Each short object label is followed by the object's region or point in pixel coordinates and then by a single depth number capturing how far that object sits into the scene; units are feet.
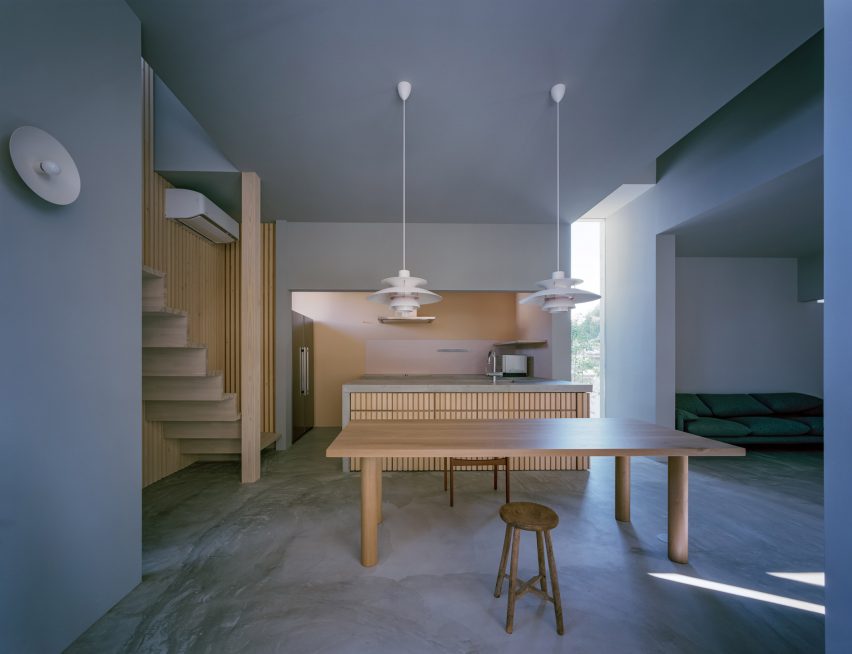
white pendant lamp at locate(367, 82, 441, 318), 8.34
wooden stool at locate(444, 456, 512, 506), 9.84
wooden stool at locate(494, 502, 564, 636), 5.77
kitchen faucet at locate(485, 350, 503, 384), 17.45
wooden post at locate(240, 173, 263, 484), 12.11
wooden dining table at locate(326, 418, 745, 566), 6.89
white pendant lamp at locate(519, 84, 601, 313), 8.39
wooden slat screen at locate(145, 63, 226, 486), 11.51
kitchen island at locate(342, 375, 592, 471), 13.28
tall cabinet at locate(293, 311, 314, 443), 17.56
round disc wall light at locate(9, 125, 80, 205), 4.73
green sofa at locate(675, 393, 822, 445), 15.56
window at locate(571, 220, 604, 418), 19.38
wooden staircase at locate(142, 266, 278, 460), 11.00
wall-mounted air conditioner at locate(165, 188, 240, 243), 12.02
